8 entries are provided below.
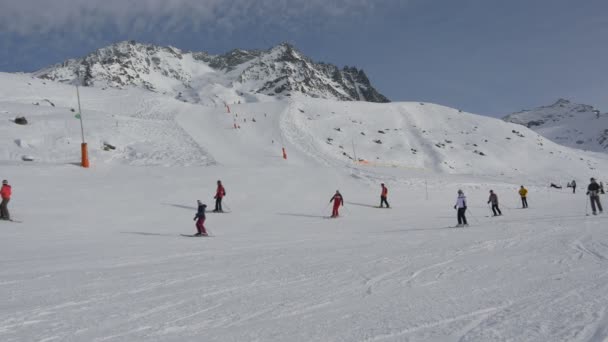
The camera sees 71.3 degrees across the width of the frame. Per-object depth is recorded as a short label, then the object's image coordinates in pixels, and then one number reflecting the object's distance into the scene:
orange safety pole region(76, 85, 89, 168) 23.02
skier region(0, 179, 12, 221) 14.63
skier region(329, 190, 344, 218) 19.45
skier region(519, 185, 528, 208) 23.42
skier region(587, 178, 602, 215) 17.30
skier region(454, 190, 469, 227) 15.68
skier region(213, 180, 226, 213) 18.97
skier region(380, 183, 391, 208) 21.96
